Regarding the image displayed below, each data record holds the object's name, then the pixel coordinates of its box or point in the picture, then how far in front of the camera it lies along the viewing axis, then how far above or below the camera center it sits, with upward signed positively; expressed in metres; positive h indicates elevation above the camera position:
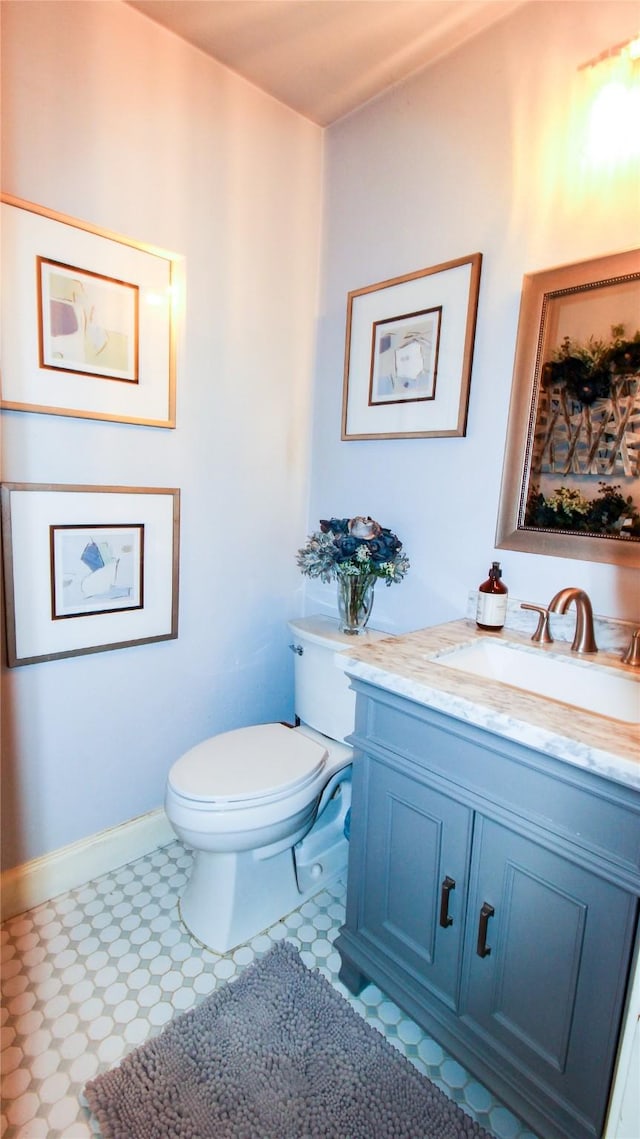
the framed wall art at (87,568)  1.39 -0.28
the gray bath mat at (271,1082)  1.03 -1.22
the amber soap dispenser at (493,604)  1.38 -0.29
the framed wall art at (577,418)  1.20 +0.17
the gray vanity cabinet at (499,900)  0.84 -0.75
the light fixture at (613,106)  1.15 +0.83
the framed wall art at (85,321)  1.30 +0.37
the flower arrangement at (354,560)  1.58 -0.24
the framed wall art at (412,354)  1.48 +0.38
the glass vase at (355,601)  1.64 -0.37
